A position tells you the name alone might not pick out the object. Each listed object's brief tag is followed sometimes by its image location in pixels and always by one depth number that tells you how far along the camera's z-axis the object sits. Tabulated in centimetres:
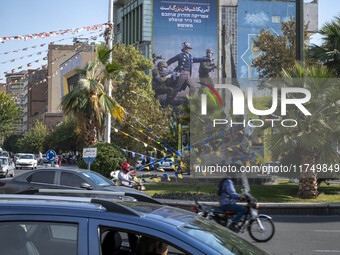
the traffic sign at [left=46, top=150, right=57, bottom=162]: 2562
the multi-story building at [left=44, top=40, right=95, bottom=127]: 11798
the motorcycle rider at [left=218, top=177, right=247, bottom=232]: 1032
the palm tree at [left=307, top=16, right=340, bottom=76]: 2270
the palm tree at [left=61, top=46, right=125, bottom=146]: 2377
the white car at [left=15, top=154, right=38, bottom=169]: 5169
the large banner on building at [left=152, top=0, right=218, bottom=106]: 8856
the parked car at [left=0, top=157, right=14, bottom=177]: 3569
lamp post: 2588
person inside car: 314
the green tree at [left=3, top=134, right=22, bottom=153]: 13450
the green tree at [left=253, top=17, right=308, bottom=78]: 3663
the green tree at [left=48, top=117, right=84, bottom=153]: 8181
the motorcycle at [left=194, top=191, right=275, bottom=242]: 1048
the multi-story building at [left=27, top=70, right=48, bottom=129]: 14025
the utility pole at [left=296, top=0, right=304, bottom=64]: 1453
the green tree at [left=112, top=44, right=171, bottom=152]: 4431
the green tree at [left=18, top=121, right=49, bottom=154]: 9762
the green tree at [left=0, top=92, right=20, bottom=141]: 5725
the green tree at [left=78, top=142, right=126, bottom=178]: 2205
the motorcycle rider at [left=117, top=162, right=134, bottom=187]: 1522
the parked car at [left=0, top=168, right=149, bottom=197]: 1323
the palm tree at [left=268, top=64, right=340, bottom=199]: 1895
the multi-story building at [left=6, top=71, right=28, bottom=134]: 15062
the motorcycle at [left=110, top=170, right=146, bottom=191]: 1615
